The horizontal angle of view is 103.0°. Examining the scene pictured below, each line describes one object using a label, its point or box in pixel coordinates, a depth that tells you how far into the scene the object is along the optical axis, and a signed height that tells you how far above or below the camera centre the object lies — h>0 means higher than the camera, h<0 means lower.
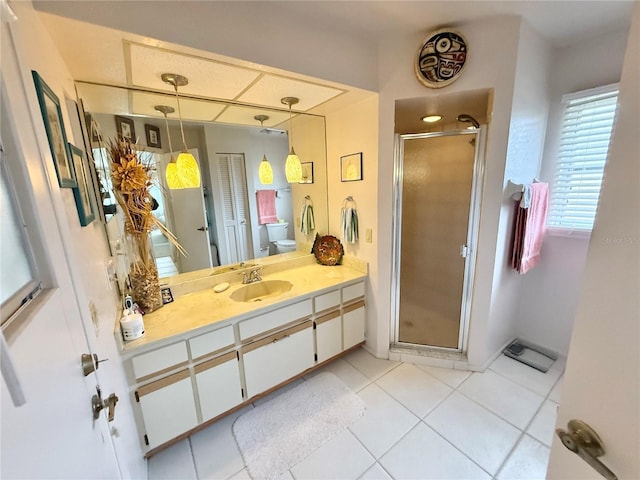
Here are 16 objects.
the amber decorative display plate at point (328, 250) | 2.46 -0.61
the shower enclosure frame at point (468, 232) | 1.89 -0.39
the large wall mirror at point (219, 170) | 1.58 +0.16
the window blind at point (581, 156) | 1.81 +0.16
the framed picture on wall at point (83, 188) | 0.97 +0.03
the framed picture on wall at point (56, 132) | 0.75 +0.21
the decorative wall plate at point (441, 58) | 1.62 +0.80
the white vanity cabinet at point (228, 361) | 1.38 -1.07
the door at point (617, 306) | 0.50 -0.27
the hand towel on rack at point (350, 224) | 2.24 -0.33
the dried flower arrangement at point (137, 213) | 1.40 -0.11
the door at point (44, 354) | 0.40 -0.31
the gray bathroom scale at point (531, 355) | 2.15 -1.52
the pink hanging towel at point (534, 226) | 1.90 -0.36
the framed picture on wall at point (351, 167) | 2.11 +0.16
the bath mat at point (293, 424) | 1.50 -1.54
